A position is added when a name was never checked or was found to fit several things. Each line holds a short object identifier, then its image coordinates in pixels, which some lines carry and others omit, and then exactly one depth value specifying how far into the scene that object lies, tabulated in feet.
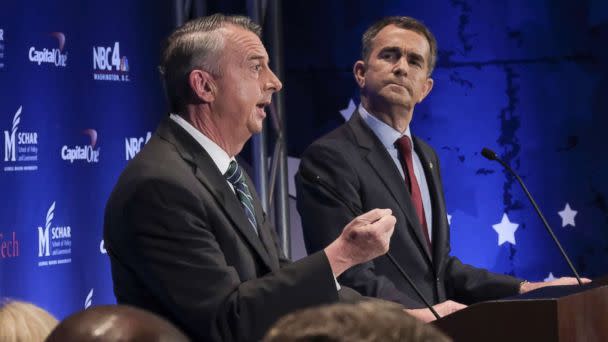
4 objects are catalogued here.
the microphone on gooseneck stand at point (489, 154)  23.68
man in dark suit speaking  17.85
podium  17.80
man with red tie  24.48
